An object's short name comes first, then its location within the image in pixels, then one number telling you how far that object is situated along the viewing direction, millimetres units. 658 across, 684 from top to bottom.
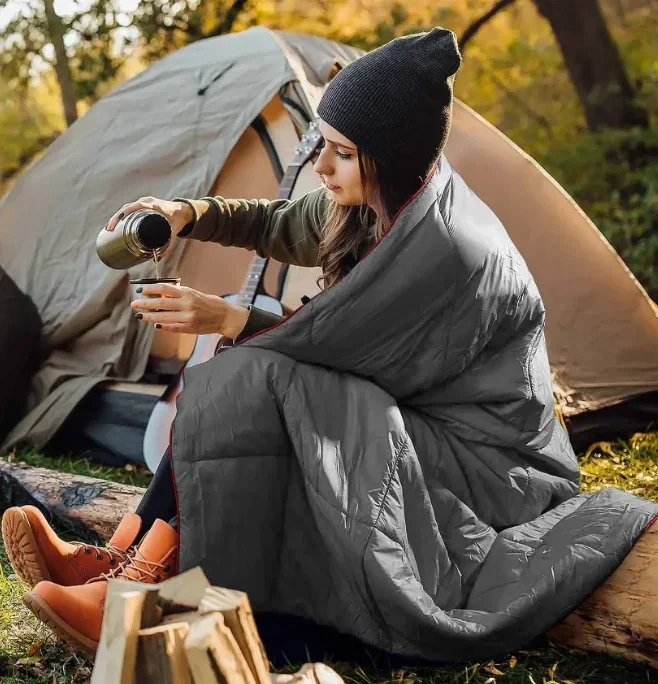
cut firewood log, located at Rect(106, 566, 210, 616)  1126
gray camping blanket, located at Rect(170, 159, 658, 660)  1507
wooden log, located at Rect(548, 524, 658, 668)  1586
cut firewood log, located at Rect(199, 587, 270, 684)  1085
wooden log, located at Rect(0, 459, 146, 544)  2172
